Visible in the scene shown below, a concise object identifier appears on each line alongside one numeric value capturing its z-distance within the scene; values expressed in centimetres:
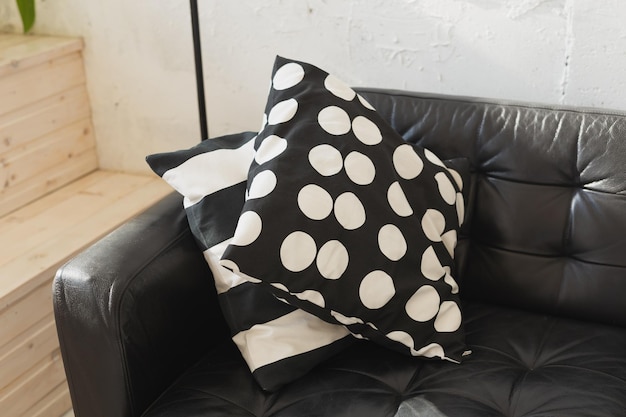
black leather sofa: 128
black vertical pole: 184
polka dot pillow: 127
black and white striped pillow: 134
